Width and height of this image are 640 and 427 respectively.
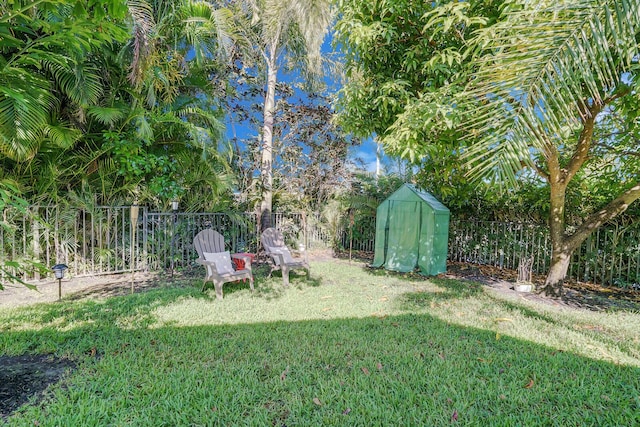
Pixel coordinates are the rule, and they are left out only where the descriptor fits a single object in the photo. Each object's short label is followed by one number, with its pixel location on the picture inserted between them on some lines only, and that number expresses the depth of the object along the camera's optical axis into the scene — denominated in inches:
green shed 304.5
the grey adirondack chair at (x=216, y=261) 211.6
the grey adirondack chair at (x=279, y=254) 255.8
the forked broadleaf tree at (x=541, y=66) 99.0
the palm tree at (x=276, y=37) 333.7
